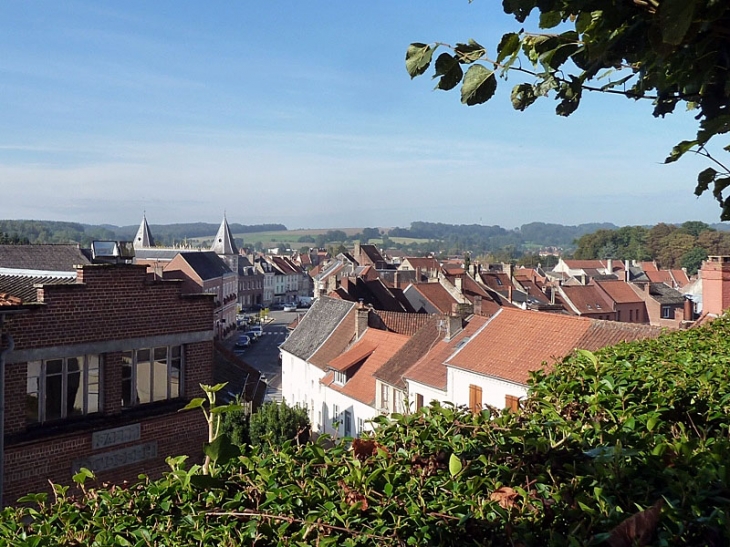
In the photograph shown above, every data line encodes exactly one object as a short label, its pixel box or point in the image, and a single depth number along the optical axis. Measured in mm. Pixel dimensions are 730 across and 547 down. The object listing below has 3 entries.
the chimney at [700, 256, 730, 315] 21047
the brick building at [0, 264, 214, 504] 12008
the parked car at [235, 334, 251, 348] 64500
